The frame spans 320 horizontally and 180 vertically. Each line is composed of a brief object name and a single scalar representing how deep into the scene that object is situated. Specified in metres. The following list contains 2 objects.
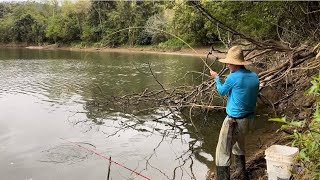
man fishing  4.59
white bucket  4.22
